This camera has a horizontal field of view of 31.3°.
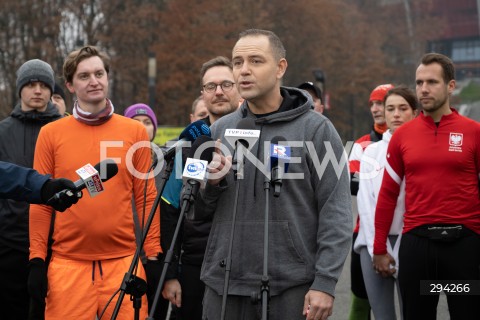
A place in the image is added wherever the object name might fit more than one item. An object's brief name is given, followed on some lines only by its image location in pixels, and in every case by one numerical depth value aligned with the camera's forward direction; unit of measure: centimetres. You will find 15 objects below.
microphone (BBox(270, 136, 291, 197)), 437
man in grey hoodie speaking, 458
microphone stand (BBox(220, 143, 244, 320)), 402
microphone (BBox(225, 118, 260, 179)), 450
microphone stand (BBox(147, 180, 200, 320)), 401
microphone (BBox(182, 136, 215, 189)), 430
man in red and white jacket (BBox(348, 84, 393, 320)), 778
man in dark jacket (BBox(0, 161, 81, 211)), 430
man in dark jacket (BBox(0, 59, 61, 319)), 651
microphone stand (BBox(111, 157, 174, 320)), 439
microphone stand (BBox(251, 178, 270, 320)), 409
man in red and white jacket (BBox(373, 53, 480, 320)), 599
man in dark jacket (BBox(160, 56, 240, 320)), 600
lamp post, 2853
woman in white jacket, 678
